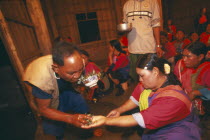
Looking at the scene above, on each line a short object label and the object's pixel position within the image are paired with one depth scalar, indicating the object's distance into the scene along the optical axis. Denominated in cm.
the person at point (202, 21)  715
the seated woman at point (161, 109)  132
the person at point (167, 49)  433
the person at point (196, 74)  224
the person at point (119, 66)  423
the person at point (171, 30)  703
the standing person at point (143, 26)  274
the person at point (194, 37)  517
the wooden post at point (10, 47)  221
